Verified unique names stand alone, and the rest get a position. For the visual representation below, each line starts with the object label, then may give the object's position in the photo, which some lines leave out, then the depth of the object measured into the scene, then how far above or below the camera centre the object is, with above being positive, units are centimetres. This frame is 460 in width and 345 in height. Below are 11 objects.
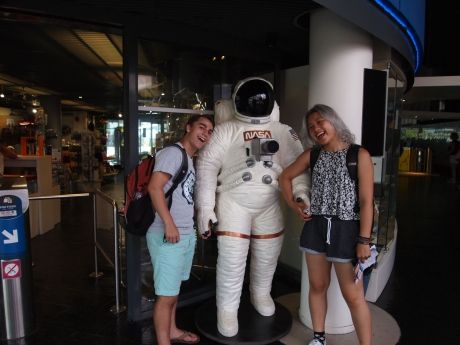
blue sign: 262 -55
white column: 268 +56
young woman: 222 -41
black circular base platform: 268 -132
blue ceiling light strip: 229 +83
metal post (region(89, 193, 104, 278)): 374 -129
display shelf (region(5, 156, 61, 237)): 548 -54
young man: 227 -50
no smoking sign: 267 -86
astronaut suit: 270 -29
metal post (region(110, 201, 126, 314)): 301 -100
